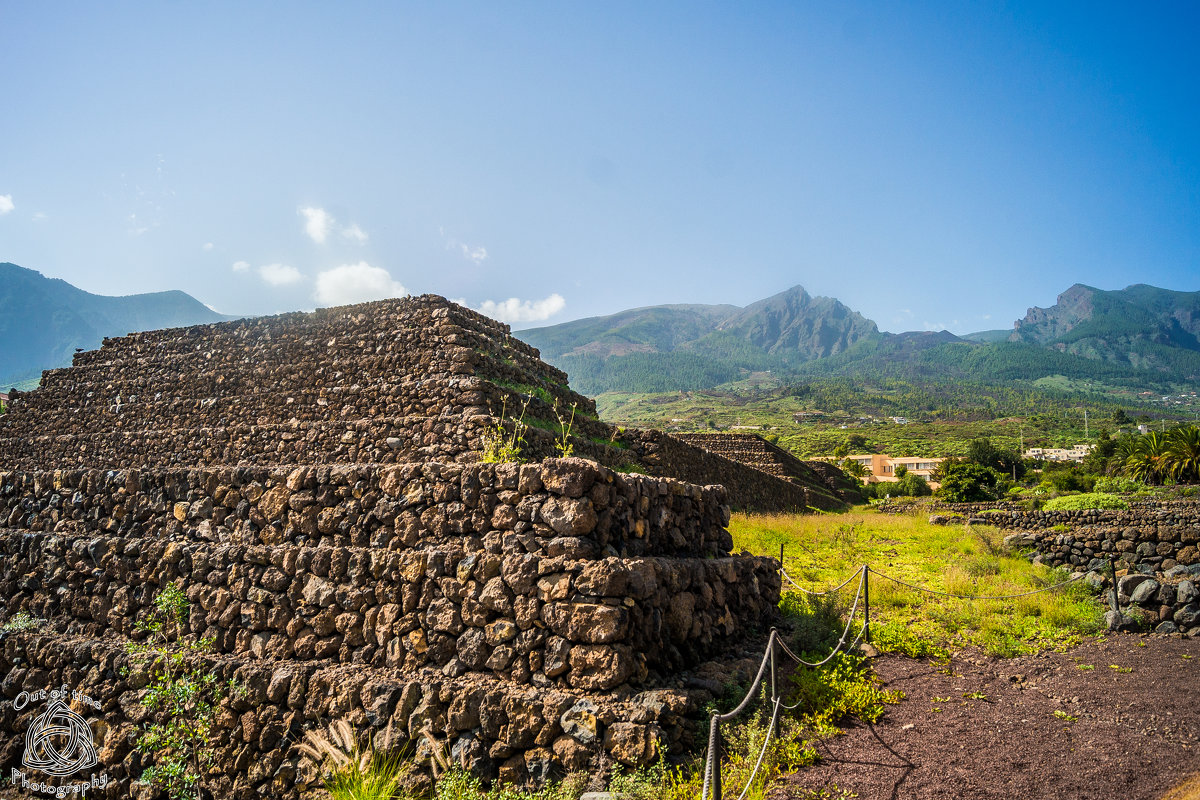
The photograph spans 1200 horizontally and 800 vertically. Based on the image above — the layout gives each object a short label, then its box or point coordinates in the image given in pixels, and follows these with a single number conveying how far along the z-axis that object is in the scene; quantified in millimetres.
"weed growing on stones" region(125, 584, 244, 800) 6043
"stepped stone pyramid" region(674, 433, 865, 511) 35688
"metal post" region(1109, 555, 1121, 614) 10180
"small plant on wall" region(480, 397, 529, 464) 9398
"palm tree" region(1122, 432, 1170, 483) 34906
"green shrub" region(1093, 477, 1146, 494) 32375
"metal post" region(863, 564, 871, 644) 8689
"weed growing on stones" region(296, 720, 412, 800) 5062
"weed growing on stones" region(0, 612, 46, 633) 7711
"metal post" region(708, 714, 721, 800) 3639
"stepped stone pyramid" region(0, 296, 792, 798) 5039
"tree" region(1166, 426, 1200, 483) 32656
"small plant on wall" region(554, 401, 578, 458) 10390
